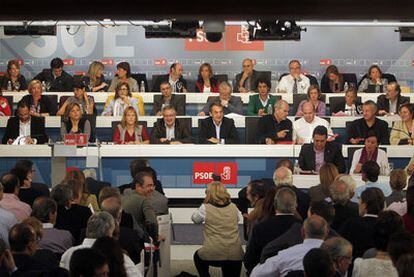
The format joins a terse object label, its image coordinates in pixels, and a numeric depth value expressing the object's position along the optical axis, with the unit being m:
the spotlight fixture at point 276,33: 15.23
